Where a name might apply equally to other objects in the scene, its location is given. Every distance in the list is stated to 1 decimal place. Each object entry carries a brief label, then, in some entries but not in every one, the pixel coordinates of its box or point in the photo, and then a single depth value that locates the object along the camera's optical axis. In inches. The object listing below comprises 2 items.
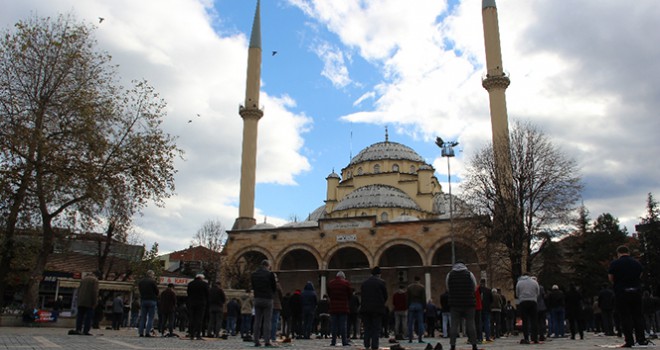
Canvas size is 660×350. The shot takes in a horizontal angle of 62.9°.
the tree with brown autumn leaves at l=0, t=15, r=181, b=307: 620.1
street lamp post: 1056.2
